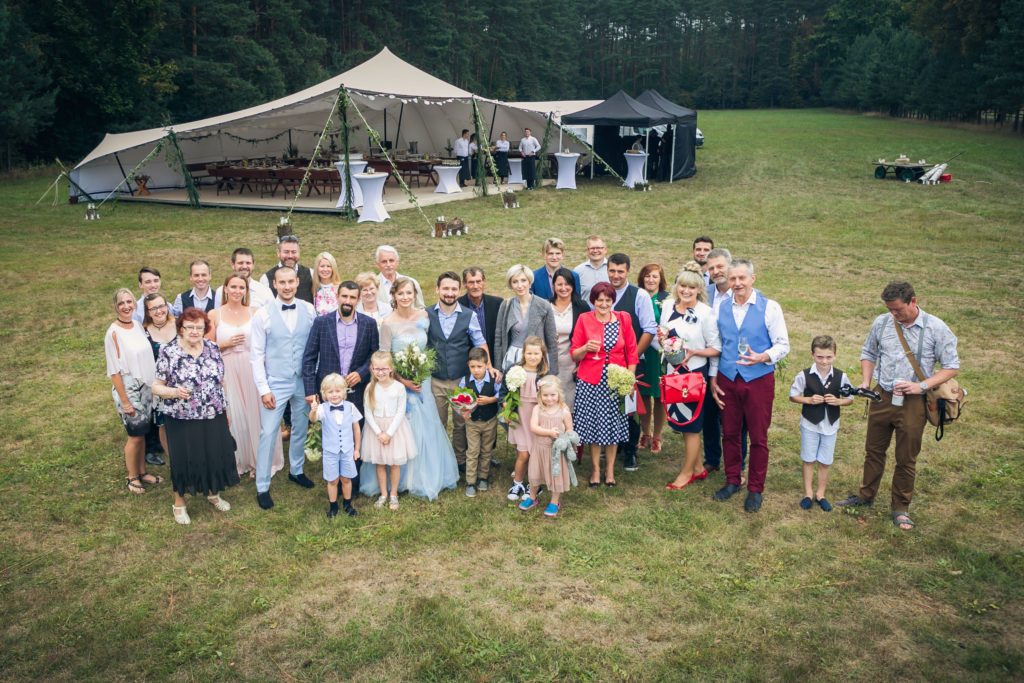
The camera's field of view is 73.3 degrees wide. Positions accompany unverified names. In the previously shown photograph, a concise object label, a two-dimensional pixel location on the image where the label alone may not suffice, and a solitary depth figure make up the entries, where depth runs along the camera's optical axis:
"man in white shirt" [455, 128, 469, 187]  21.94
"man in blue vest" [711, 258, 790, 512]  4.62
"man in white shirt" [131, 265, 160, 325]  5.20
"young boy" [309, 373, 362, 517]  4.67
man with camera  4.27
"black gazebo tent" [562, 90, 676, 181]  20.38
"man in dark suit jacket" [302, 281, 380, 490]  4.79
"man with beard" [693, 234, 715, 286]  5.77
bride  4.96
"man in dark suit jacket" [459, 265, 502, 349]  5.11
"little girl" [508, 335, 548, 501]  4.91
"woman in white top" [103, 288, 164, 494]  4.93
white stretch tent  16.64
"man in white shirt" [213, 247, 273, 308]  5.39
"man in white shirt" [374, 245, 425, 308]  5.41
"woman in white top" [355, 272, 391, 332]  5.14
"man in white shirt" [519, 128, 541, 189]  21.36
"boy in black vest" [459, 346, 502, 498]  4.95
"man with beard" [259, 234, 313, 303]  5.55
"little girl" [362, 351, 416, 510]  4.84
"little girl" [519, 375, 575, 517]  4.78
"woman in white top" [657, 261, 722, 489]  4.90
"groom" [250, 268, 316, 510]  4.76
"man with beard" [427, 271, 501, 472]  5.01
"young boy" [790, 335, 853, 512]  4.68
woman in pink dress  5.02
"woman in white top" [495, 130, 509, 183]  21.75
